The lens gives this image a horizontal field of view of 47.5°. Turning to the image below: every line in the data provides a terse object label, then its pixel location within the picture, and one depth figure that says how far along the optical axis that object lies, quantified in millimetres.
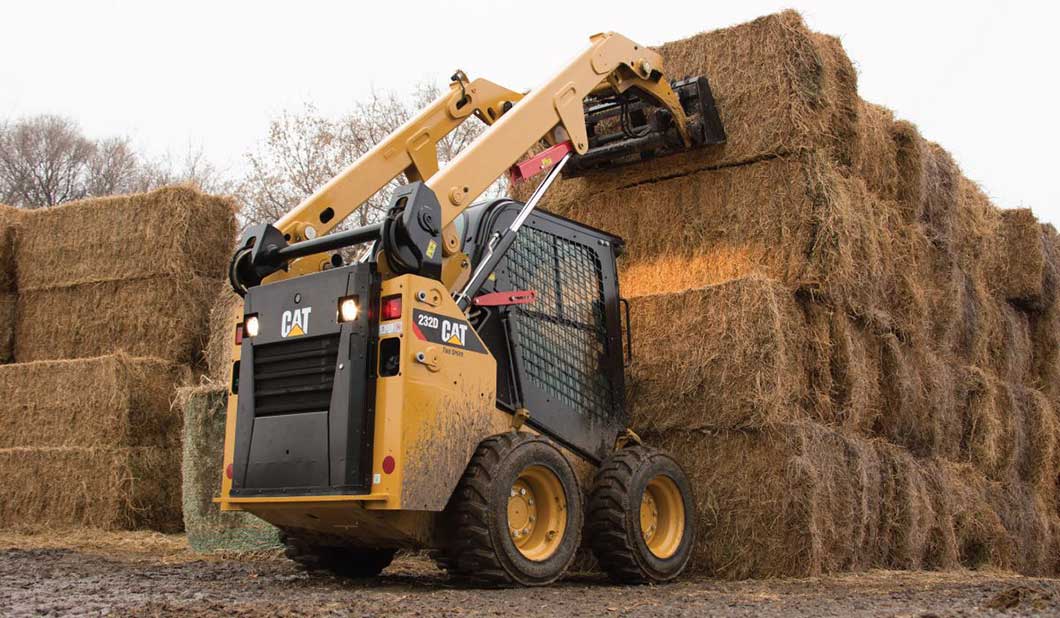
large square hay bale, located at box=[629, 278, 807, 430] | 8500
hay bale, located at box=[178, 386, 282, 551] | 9656
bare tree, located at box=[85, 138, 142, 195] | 37281
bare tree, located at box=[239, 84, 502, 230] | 25047
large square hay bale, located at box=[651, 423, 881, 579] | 8227
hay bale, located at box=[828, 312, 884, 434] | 9195
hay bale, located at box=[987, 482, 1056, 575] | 11242
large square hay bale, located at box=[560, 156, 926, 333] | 9227
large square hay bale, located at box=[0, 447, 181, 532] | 11531
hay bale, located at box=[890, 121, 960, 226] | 10555
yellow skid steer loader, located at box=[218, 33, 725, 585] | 6508
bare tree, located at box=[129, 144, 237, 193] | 34750
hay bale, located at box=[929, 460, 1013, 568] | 10125
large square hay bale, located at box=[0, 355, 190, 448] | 11773
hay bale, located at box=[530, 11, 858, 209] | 9500
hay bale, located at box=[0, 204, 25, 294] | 13414
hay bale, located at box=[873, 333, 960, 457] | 9844
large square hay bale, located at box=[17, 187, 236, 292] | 12438
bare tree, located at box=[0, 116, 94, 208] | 36625
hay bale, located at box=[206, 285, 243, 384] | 11578
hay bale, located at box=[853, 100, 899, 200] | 9930
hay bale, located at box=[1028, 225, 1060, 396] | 13719
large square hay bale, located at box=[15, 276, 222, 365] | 12375
